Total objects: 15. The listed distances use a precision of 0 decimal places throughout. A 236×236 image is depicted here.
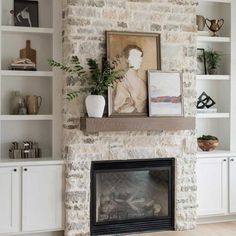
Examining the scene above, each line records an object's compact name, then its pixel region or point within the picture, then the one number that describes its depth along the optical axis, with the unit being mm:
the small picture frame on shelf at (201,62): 5949
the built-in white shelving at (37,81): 5066
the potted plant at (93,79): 4793
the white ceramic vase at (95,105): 4781
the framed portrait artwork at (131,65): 5000
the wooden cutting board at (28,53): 5150
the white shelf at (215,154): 5508
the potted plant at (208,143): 5691
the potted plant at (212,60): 5902
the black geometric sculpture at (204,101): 5906
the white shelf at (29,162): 4719
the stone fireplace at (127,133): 4891
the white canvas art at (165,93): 5133
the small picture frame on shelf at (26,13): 5133
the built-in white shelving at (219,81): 5848
